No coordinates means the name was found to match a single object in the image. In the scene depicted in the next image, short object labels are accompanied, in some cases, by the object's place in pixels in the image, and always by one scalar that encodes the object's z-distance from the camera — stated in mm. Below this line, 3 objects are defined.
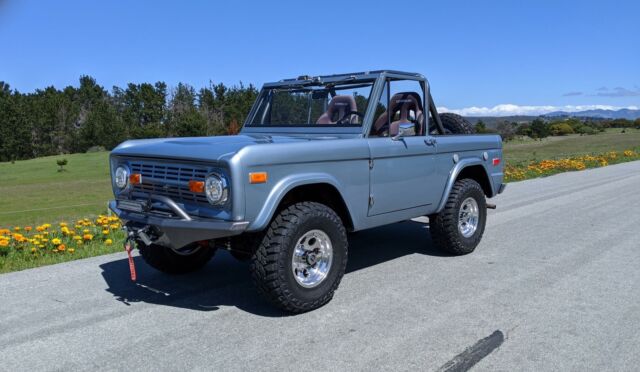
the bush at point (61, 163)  36238
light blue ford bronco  4305
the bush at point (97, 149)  62438
